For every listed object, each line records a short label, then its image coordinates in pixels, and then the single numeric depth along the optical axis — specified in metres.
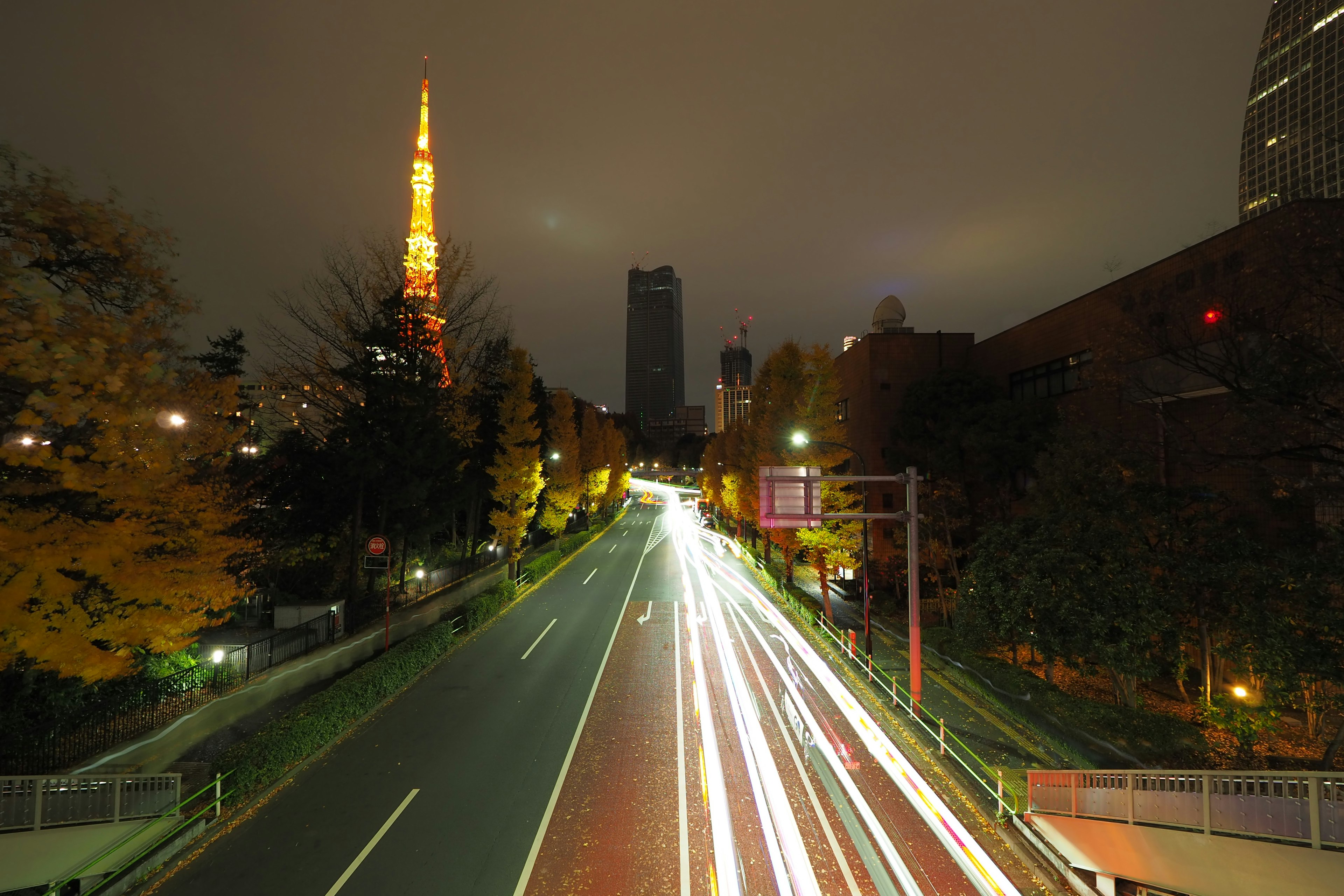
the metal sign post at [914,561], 13.59
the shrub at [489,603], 20.56
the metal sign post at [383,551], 16.11
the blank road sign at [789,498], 13.05
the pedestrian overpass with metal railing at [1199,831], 5.67
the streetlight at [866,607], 16.80
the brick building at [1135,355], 9.88
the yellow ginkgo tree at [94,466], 5.36
